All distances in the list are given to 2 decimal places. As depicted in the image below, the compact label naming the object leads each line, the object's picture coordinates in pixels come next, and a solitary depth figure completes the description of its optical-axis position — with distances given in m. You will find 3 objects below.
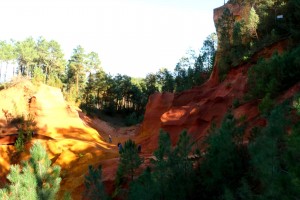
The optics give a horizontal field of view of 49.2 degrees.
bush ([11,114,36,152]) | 28.10
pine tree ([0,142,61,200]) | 12.08
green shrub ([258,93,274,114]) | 14.88
